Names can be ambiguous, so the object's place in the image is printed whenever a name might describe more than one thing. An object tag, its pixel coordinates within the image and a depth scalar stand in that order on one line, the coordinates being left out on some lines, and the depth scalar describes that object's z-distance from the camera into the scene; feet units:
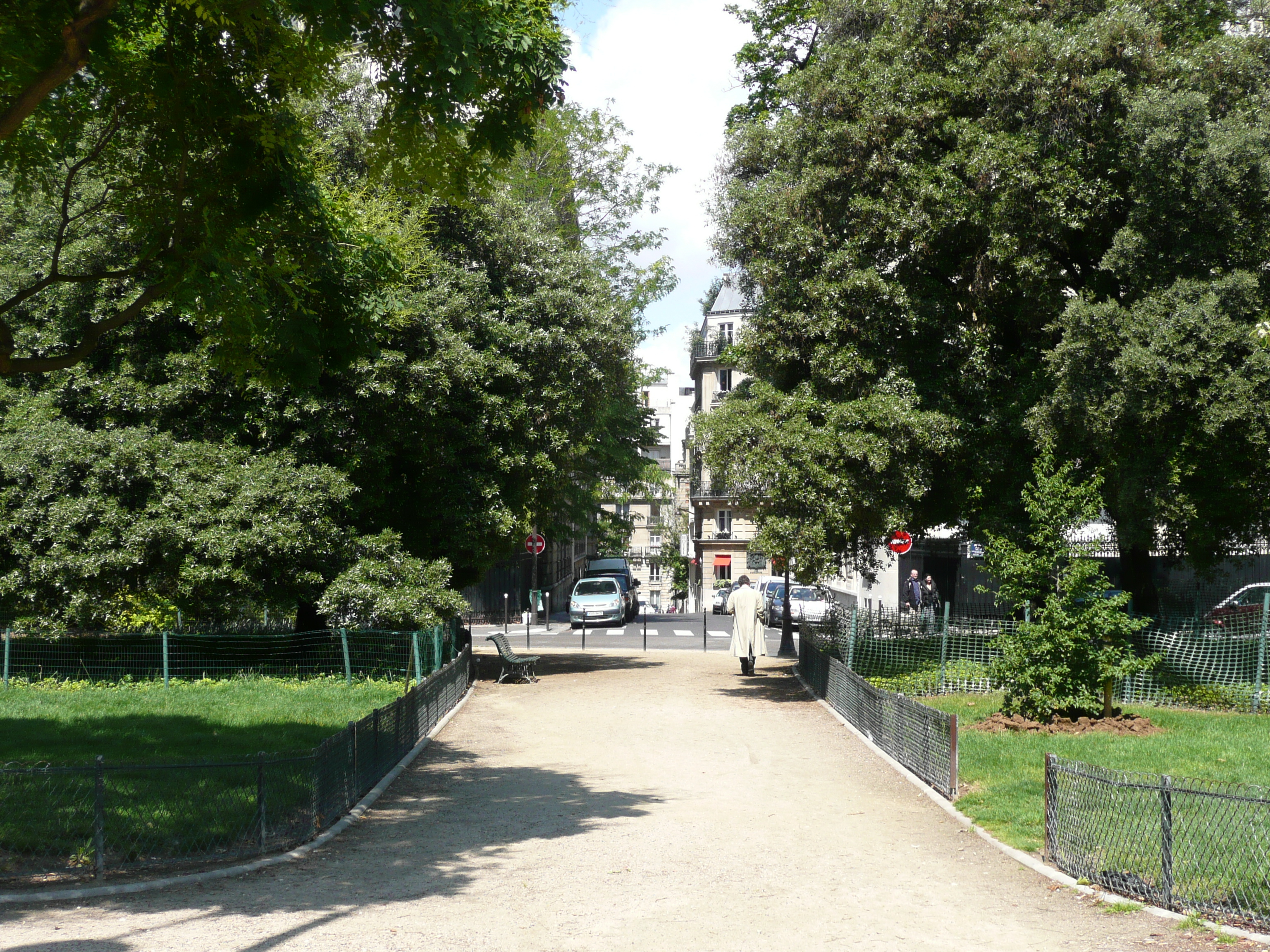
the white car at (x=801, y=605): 112.98
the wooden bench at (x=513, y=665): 71.67
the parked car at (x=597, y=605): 129.70
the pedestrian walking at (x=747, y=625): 72.59
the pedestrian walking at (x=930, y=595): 101.04
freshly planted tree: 41.91
